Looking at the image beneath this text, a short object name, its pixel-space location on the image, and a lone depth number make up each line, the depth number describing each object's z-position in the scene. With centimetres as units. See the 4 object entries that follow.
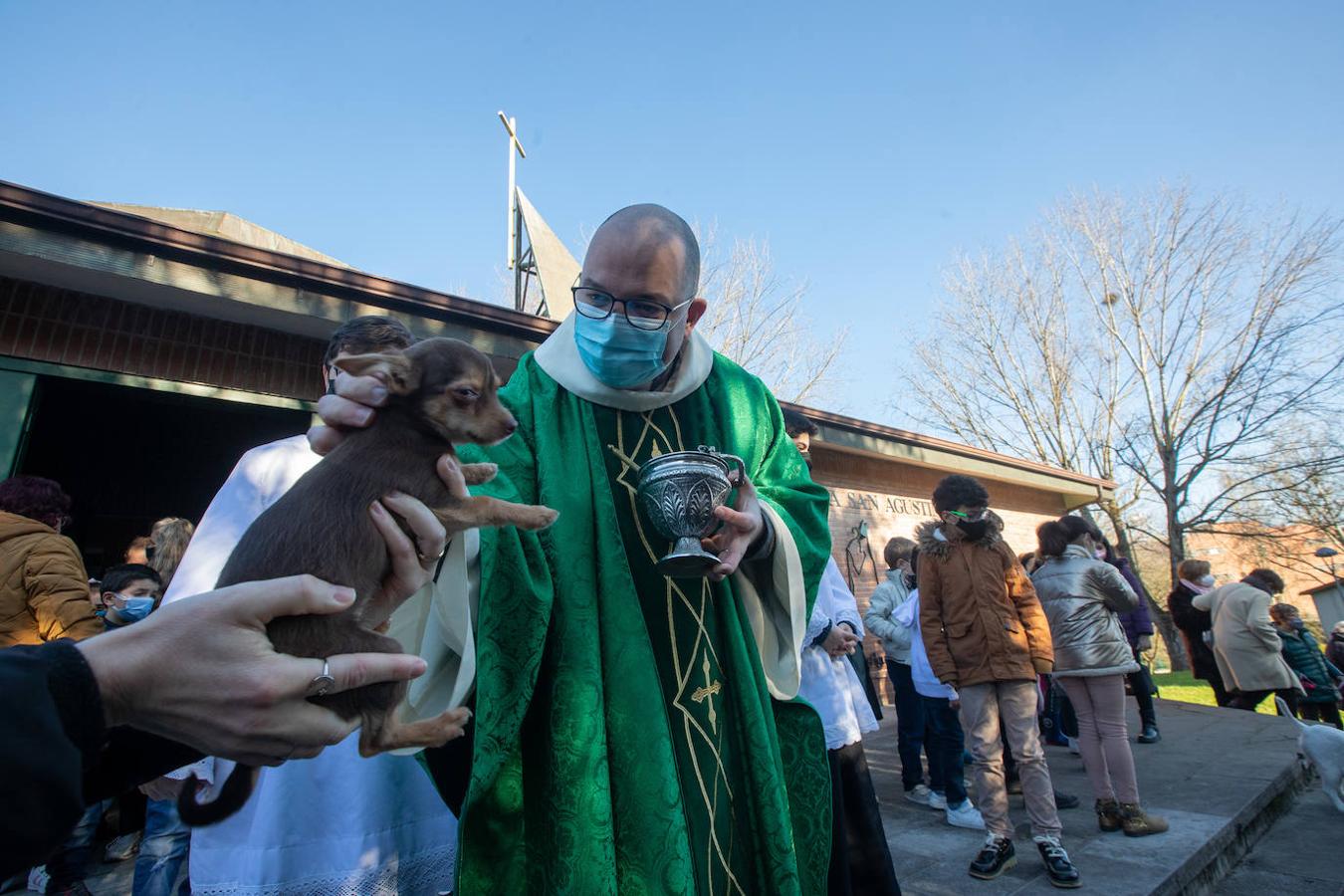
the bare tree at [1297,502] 2208
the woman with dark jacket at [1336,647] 1038
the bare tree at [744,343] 2204
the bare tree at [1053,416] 2444
